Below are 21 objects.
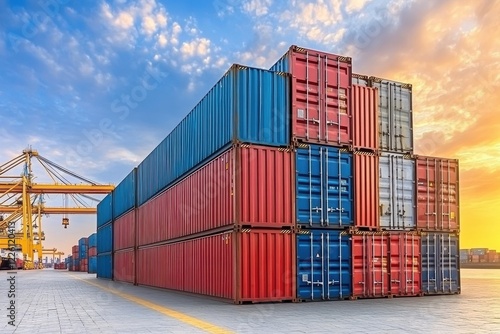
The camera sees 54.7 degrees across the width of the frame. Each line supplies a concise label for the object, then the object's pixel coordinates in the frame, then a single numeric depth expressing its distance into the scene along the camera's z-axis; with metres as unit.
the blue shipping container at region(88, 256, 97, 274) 60.12
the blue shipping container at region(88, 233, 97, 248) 58.75
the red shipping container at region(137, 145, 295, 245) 15.65
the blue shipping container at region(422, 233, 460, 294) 19.27
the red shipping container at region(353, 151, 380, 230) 17.84
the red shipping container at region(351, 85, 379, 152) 18.42
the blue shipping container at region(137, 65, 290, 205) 16.08
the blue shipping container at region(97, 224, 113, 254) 42.94
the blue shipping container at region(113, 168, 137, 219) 33.78
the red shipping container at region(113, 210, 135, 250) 33.78
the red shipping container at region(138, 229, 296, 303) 15.33
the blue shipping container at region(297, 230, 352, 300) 16.48
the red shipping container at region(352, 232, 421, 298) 17.67
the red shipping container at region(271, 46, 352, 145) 17.17
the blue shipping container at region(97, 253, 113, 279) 41.97
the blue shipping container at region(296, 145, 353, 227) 16.83
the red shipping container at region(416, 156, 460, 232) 19.75
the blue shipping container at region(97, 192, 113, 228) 43.75
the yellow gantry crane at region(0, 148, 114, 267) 65.42
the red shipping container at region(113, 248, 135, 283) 32.98
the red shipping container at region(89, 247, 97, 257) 59.81
